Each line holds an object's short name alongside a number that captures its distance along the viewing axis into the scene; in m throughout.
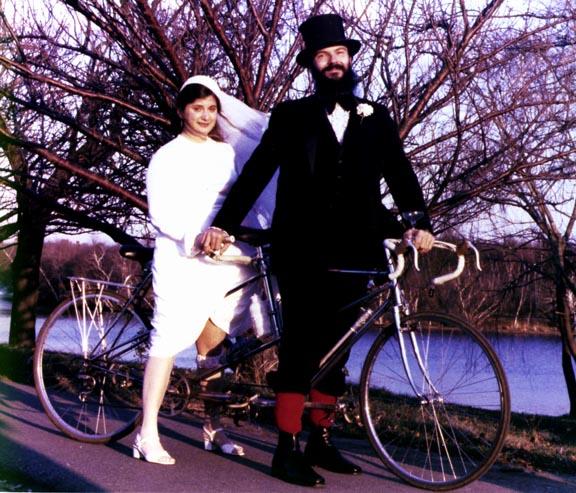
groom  4.05
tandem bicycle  3.78
